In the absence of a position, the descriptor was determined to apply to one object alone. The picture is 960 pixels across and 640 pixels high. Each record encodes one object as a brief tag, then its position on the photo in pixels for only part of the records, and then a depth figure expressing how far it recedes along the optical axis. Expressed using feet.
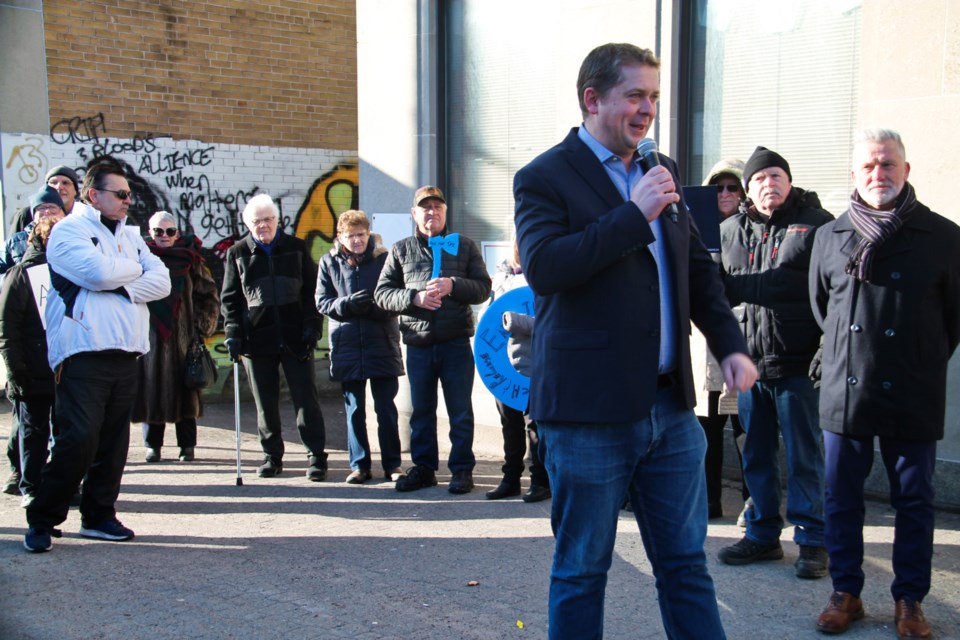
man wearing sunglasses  18.65
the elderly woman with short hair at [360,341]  24.79
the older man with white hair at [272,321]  25.59
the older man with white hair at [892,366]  14.28
